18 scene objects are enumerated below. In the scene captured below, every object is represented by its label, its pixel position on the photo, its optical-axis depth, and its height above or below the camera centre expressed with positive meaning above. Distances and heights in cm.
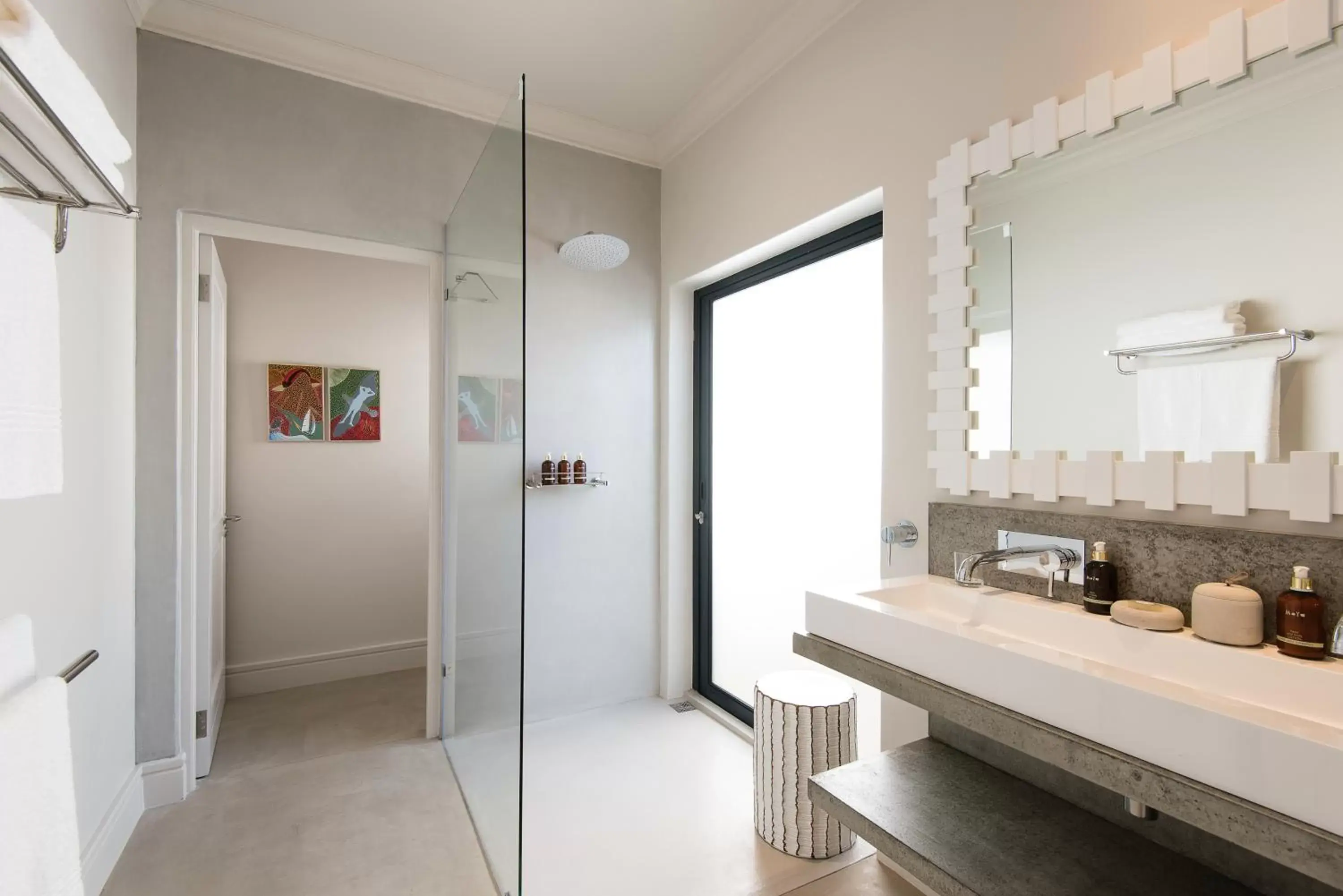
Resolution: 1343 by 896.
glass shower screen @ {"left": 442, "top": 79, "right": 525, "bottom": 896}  159 -15
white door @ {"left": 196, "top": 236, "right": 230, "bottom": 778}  228 -18
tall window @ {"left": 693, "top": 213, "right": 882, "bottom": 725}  216 +1
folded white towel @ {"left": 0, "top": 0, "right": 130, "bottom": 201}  82 +54
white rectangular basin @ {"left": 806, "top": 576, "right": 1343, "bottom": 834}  74 -37
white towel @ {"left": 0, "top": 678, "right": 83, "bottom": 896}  81 -48
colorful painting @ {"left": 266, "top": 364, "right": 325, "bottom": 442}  321 +23
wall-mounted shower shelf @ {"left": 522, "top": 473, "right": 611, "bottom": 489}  275 -16
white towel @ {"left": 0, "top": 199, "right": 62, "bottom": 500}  89 +13
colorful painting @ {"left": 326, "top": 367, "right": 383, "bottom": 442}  335 +24
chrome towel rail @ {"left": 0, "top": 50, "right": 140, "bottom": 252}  81 +42
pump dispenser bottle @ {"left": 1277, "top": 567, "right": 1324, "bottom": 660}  98 -27
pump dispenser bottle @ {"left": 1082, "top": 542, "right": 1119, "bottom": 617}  126 -28
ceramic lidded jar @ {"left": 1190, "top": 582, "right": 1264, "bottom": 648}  104 -28
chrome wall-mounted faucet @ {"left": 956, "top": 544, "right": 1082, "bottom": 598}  135 -24
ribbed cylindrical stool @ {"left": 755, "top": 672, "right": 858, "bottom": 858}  185 -93
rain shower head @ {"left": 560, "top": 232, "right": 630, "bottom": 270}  266 +85
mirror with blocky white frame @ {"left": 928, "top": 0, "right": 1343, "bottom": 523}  104 +29
